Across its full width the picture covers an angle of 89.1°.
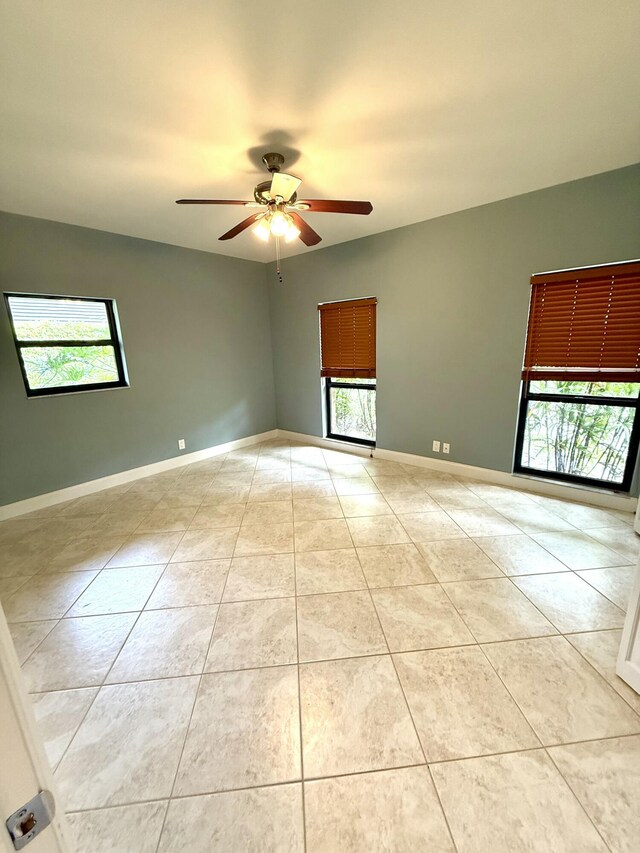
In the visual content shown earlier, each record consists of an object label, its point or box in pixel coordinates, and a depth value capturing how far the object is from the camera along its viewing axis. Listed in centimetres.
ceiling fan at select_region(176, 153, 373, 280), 194
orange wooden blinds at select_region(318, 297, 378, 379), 385
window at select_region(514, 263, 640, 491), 247
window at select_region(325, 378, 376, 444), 412
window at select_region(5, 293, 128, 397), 288
